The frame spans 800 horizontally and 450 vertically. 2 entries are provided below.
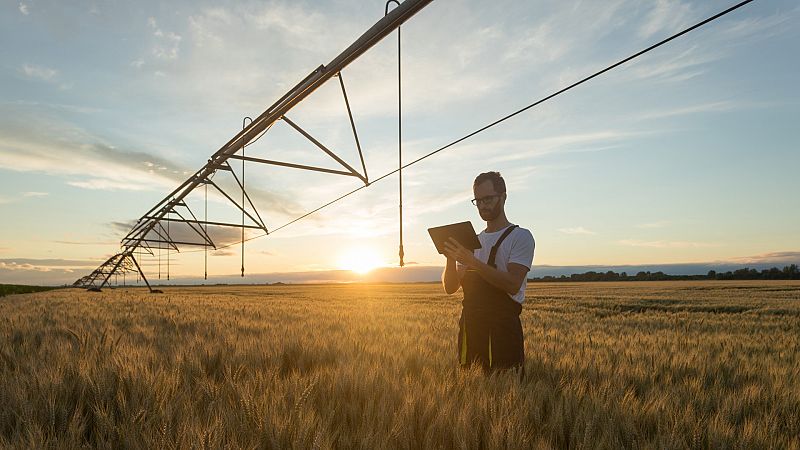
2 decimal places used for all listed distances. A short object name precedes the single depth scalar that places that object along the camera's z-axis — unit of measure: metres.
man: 3.93
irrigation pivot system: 5.37
